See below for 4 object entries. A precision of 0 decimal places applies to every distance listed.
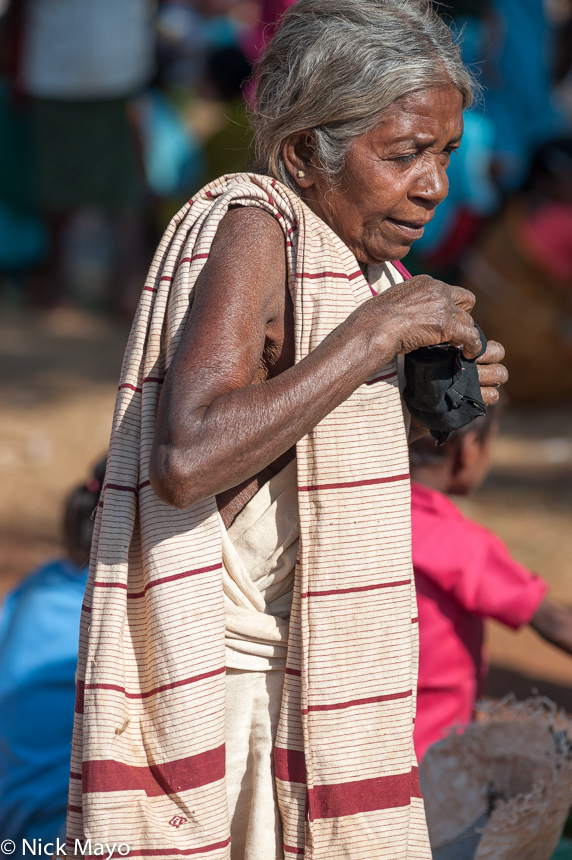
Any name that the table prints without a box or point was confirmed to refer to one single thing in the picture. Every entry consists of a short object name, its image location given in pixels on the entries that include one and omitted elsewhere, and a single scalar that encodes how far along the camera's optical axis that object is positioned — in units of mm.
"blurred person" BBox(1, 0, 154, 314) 15172
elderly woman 3107
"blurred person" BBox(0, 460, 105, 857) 5004
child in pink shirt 4738
